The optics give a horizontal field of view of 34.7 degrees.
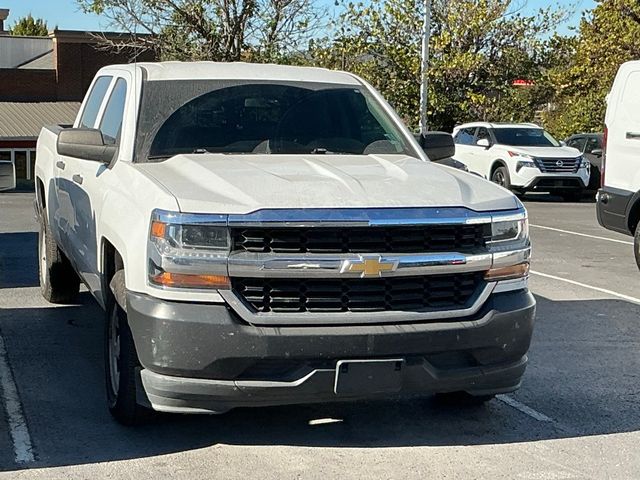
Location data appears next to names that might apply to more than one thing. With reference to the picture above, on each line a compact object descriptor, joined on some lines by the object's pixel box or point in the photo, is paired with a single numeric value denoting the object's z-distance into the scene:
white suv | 20.80
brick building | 46.41
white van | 10.73
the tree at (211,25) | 24.83
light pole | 25.09
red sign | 29.14
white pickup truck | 4.71
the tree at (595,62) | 28.86
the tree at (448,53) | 27.62
